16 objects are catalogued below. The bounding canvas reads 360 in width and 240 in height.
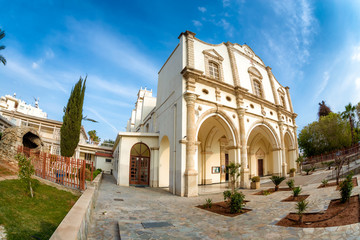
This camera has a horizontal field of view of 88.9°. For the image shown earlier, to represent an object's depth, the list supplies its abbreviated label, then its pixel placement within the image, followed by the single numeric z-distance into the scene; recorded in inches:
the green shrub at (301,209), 192.8
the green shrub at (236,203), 260.4
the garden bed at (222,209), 256.4
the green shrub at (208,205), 297.3
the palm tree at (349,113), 1013.3
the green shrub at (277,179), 424.5
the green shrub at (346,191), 221.8
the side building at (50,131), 920.3
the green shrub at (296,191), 314.8
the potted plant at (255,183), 515.3
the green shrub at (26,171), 241.9
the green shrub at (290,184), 399.9
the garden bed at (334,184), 310.0
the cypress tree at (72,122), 701.3
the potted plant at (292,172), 702.9
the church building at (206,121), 468.4
